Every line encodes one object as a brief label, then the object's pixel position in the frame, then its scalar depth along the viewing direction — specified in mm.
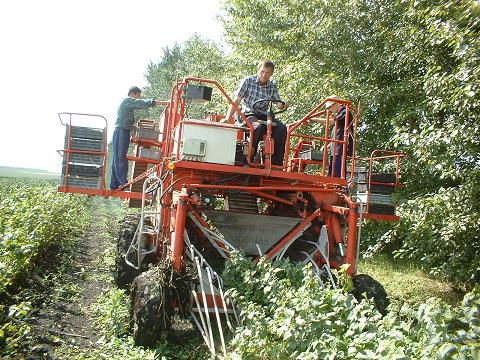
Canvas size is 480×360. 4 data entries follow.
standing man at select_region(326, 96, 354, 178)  6316
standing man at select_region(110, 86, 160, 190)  7035
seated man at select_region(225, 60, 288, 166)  6020
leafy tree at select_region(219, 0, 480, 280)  6492
